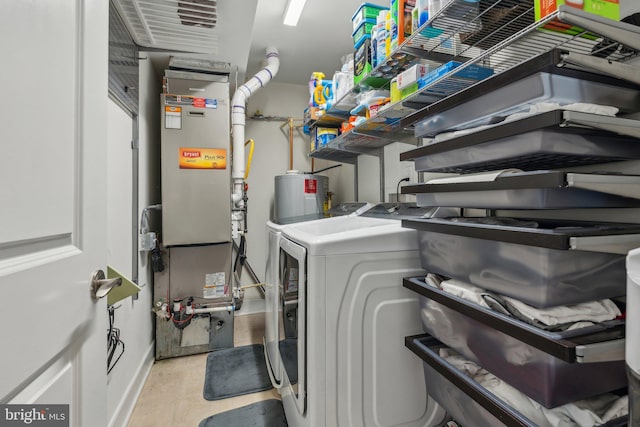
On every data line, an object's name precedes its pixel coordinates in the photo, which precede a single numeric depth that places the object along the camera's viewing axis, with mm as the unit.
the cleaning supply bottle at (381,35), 1491
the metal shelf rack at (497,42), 689
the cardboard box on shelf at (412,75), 1261
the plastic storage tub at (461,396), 758
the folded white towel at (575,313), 698
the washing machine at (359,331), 1098
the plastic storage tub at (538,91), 691
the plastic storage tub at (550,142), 661
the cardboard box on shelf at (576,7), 724
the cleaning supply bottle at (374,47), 1566
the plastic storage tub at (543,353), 637
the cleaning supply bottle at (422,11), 1117
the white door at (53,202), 450
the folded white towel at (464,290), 855
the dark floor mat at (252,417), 1681
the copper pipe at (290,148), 3504
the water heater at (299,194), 2889
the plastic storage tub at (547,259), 656
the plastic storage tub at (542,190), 652
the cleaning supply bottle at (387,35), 1442
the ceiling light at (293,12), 2082
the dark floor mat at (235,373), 1988
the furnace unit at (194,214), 2350
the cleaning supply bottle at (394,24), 1362
